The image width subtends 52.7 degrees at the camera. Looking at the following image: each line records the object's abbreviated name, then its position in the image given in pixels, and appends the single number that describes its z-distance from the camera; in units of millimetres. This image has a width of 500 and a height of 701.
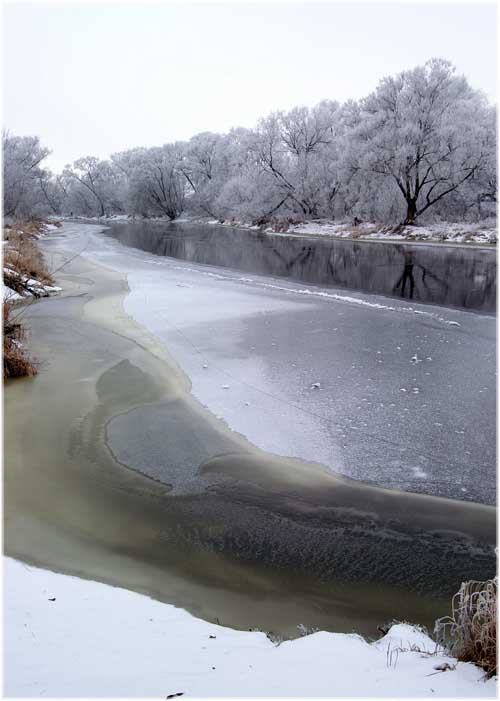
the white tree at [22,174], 42531
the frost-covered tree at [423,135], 31188
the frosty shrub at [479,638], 2354
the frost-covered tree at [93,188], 94750
